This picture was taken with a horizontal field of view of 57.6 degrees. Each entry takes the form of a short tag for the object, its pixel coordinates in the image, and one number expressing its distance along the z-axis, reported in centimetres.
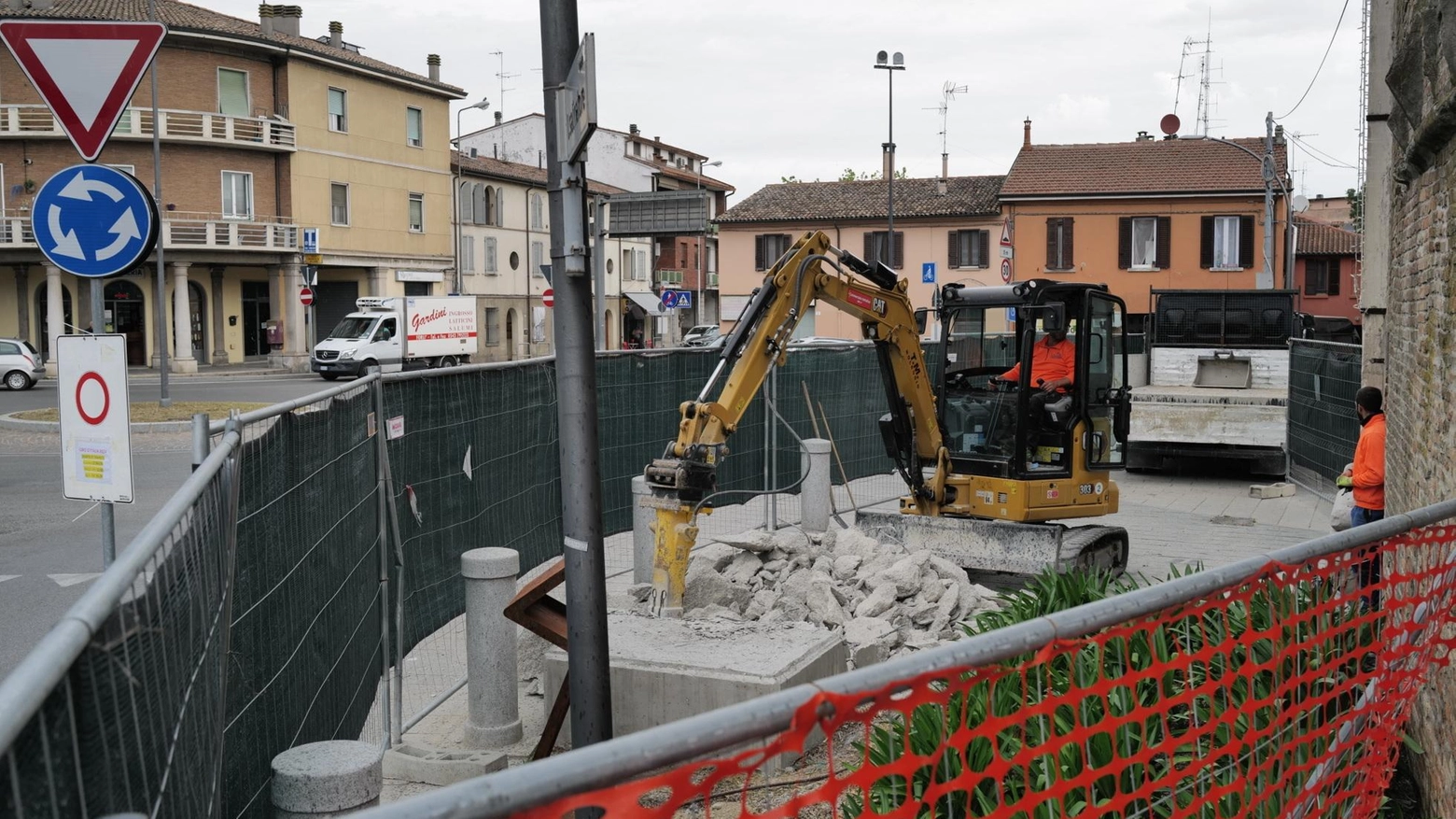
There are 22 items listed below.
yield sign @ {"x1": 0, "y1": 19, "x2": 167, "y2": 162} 629
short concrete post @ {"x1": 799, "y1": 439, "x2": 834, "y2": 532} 1298
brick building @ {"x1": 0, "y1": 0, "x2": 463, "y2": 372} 4431
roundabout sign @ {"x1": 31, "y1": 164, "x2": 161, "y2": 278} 649
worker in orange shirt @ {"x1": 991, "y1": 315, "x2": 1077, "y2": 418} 1173
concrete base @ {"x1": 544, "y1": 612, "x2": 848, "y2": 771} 686
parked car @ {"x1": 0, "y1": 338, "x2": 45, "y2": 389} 3419
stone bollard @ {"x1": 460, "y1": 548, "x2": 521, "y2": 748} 665
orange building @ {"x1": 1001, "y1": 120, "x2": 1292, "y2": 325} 4819
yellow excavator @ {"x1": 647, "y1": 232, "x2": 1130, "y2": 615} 1102
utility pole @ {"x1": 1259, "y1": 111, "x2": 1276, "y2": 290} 3319
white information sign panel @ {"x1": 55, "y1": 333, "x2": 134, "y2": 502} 600
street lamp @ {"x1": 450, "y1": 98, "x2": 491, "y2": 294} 5625
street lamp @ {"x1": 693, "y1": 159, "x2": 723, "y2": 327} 7856
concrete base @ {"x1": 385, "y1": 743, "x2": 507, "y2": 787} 618
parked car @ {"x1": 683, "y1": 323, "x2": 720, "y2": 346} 5389
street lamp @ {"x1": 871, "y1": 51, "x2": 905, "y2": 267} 4109
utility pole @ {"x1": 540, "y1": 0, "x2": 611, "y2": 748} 518
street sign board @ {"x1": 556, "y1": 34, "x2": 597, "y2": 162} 486
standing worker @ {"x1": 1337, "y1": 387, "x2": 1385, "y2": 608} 903
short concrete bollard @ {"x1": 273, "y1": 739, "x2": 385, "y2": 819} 375
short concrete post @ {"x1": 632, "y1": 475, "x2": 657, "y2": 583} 994
